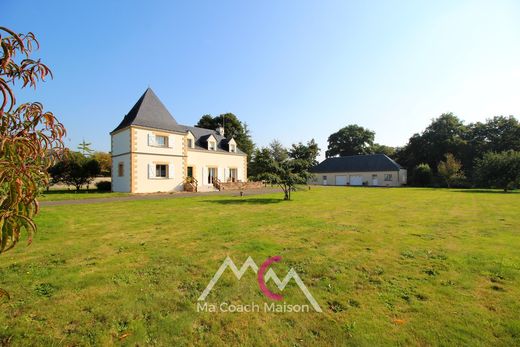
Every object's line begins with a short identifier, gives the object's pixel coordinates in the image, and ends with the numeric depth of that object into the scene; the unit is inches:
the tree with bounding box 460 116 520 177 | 1701.5
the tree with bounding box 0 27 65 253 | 68.6
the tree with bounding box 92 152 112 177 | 1428.4
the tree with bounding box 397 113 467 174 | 1876.2
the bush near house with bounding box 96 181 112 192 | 1011.9
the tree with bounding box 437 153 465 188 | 1544.0
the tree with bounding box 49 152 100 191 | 864.3
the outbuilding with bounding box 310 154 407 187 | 1840.6
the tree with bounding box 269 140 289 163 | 676.2
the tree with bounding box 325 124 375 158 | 2650.1
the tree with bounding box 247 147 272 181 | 645.7
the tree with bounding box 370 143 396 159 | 2522.1
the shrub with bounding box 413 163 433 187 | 1744.6
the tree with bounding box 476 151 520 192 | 1123.3
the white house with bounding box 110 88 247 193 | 911.0
